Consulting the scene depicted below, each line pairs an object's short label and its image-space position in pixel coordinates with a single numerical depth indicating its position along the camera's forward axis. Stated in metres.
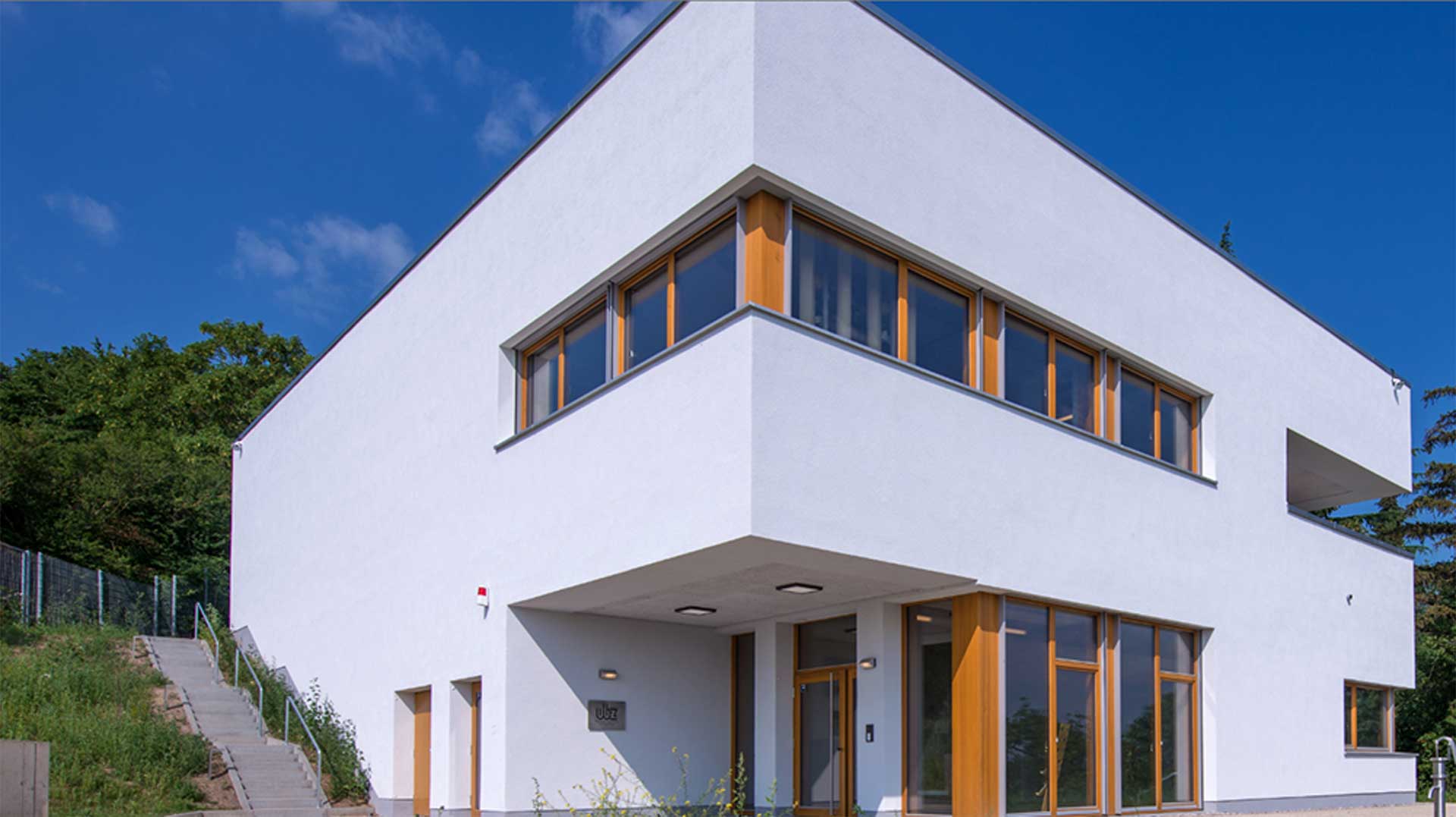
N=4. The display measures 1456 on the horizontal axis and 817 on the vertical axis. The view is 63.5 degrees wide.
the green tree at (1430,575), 26.19
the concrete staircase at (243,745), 15.98
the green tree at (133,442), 30.05
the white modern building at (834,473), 10.17
